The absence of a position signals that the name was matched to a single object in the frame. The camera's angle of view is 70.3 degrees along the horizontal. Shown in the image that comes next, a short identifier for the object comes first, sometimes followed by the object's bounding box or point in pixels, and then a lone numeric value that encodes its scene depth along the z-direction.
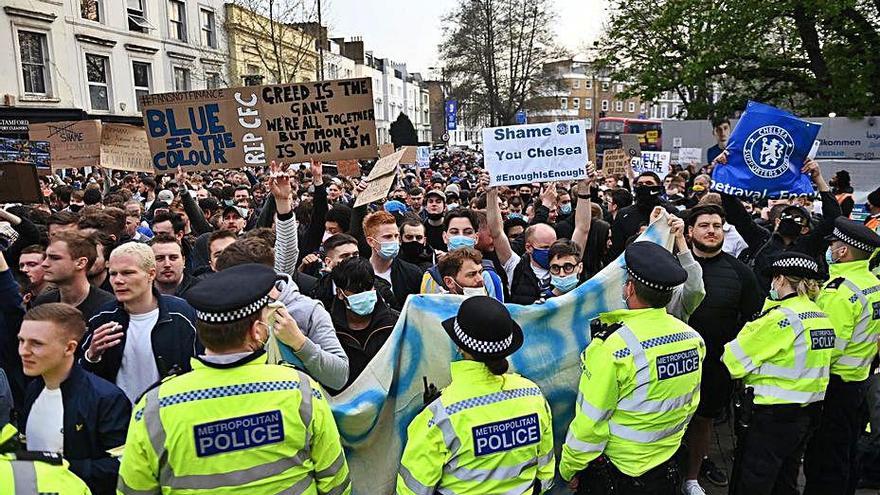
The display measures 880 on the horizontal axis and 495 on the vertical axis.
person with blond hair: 3.31
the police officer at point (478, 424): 2.63
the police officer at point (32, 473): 1.99
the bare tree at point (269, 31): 23.91
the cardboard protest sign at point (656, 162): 13.38
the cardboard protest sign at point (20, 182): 5.55
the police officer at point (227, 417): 2.25
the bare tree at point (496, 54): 35.50
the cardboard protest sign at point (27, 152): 14.86
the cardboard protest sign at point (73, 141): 10.16
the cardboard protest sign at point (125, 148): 8.95
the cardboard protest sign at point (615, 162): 10.80
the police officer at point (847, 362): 4.20
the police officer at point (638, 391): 3.04
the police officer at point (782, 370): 3.73
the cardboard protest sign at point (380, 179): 6.58
